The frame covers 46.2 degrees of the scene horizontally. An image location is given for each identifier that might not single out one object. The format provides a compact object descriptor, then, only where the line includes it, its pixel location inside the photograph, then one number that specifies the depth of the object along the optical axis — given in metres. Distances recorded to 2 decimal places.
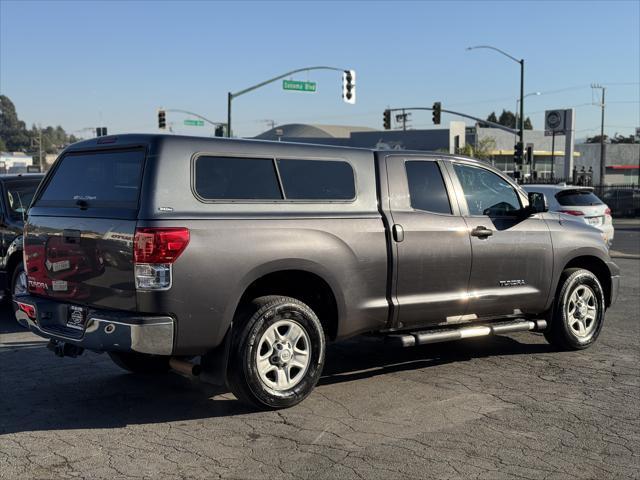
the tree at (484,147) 65.51
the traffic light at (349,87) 34.16
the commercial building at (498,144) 69.12
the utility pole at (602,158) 55.08
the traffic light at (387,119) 43.09
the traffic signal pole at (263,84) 33.53
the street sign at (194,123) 43.72
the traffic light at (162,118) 42.34
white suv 15.61
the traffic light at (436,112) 40.56
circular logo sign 59.81
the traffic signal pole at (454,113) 38.75
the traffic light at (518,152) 38.56
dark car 9.09
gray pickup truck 5.19
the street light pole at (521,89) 37.69
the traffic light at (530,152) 41.95
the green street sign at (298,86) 35.75
